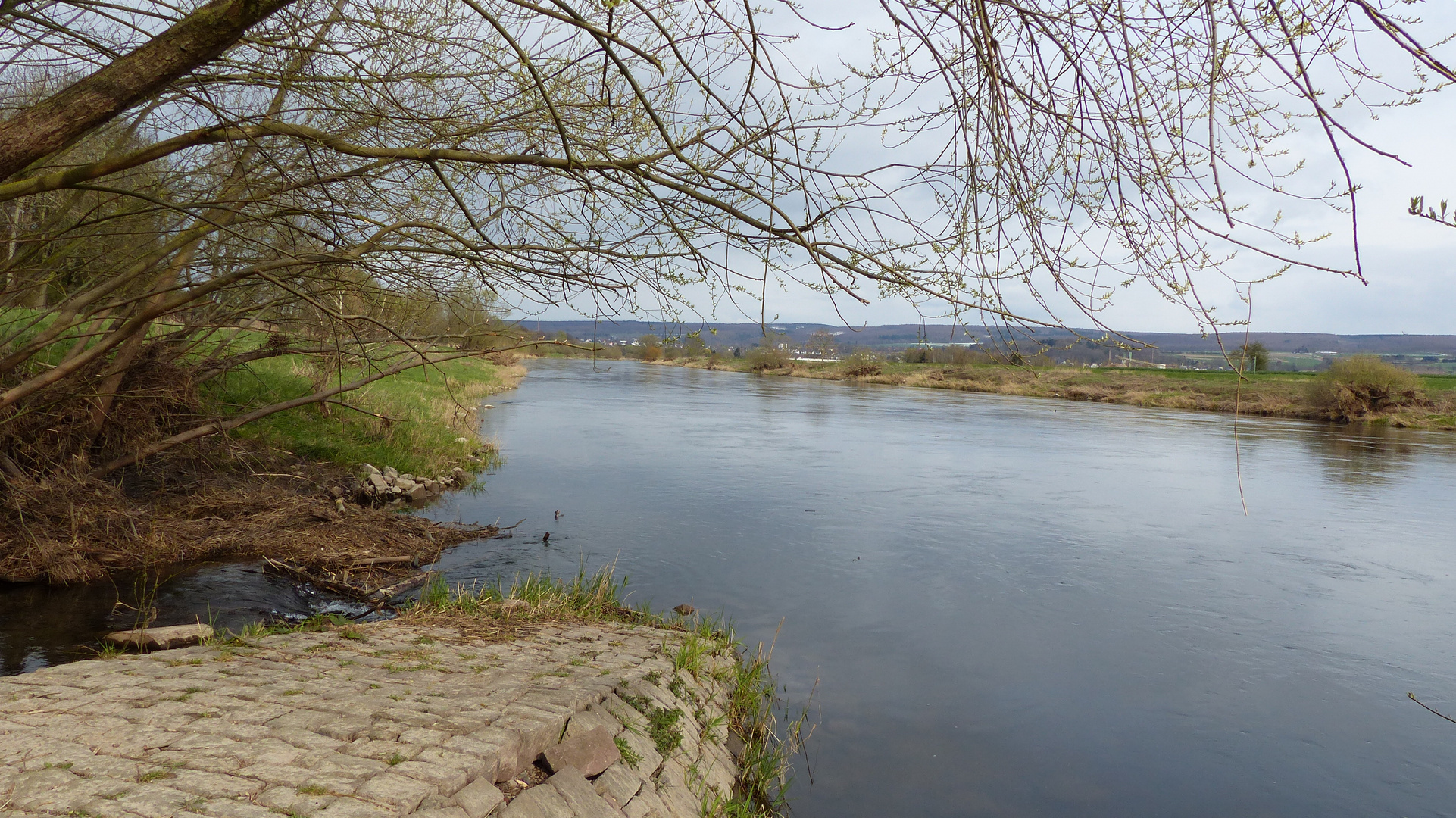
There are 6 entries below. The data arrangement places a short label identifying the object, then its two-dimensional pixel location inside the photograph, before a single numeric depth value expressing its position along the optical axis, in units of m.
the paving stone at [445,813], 3.32
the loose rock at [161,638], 5.53
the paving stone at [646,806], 4.12
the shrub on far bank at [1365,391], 33.25
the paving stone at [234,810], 3.10
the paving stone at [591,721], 4.43
